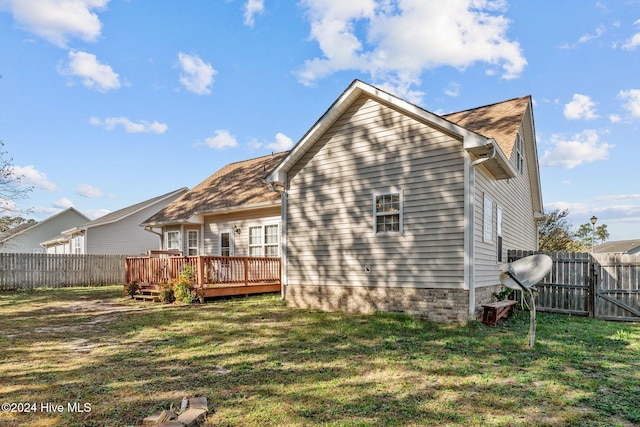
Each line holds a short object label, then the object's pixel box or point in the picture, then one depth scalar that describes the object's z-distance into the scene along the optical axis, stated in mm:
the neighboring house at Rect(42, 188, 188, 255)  23781
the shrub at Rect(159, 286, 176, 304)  12219
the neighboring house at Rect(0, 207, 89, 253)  35438
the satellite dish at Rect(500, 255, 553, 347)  6582
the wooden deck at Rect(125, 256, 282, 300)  11938
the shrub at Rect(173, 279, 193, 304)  11758
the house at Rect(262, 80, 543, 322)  8461
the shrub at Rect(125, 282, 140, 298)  13492
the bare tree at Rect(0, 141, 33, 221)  16656
